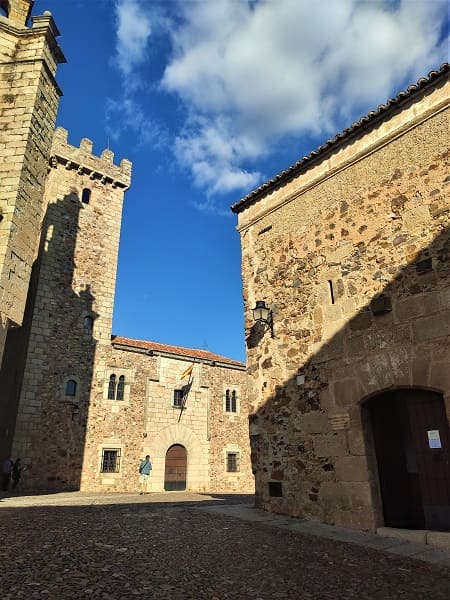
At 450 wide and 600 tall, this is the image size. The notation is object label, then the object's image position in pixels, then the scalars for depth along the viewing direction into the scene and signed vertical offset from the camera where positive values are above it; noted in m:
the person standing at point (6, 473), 14.23 -0.46
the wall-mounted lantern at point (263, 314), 7.89 +2.58
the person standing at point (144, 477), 14.55 -0.75
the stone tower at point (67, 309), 15.66 +6.16
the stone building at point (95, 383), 15.99 +3.12
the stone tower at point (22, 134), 8.20 +6.84
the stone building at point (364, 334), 5.72 +1.82
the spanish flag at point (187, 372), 19.44 +3.81
